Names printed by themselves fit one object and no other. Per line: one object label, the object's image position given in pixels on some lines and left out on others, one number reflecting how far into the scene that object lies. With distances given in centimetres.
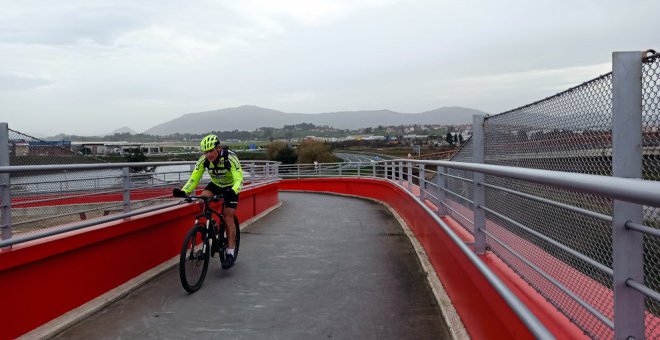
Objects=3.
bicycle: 573
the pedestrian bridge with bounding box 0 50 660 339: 216
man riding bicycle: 659
